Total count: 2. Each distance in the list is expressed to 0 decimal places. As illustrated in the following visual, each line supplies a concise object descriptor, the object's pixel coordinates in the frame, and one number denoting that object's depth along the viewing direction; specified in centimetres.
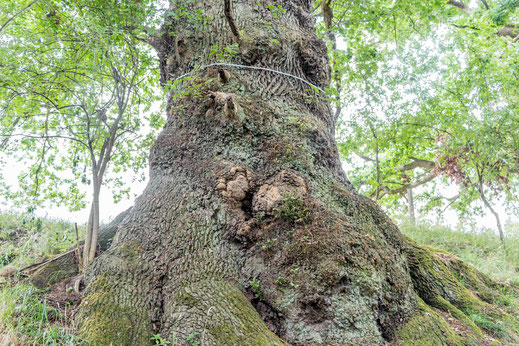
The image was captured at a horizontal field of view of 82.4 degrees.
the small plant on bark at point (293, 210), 266
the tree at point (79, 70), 324
